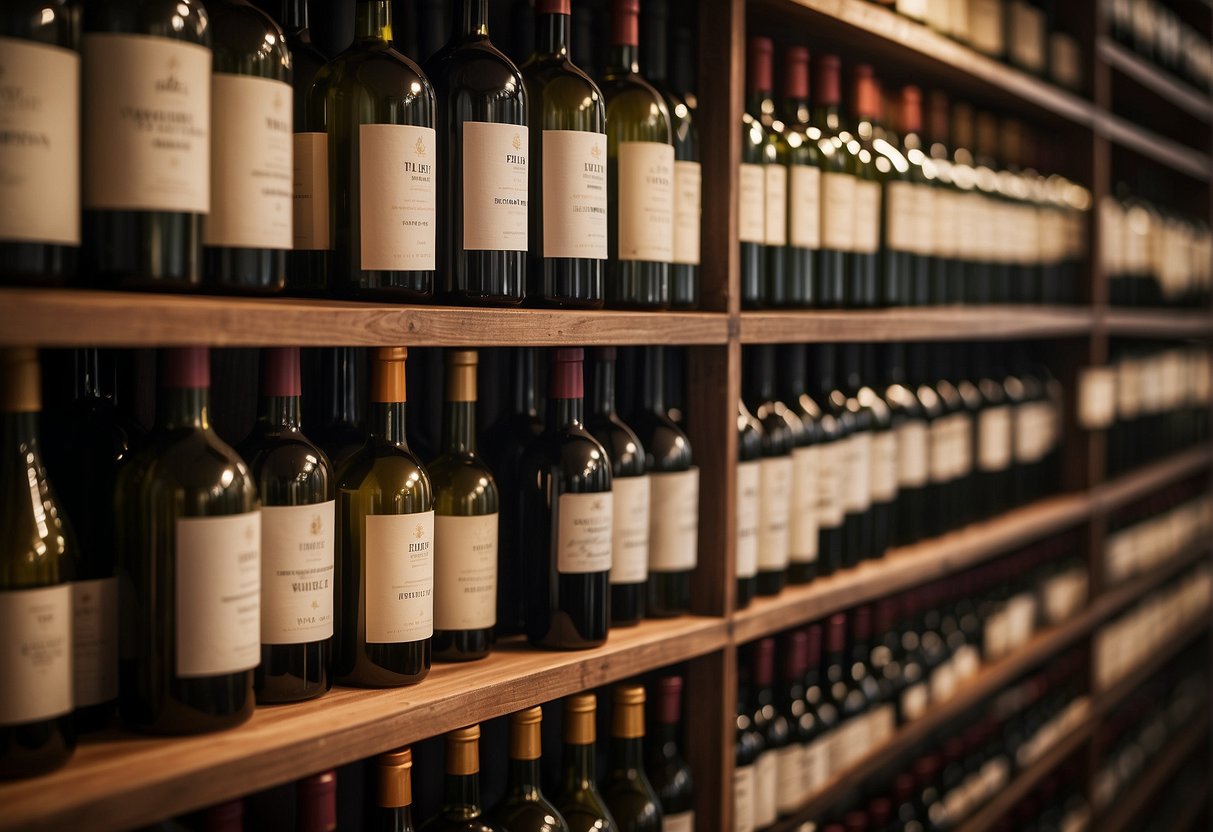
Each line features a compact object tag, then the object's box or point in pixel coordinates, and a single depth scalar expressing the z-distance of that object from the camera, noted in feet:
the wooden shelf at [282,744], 2.85
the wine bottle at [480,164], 3.85
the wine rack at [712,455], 2.92
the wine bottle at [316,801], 3.48
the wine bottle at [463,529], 4.05
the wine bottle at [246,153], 3.17
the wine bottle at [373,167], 3.59
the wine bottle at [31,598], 2.88
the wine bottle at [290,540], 3.47
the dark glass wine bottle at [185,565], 3.14
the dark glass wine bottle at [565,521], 4.39
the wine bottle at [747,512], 5.30
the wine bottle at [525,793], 4.24
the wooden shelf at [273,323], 2.66
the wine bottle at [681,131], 4.85
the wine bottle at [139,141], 2.90
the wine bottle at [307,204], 3.63
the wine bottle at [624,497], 4.67
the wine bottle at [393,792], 3.72
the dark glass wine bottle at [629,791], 4.89
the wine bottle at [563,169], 4.16
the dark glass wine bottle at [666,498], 4.94
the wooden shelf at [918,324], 5.22
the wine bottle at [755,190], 5.19
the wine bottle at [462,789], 3.97
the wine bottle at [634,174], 4.59
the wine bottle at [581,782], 4.49
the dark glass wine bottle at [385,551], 3.73
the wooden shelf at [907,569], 5.43
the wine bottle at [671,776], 5.09
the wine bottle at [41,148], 2.70
